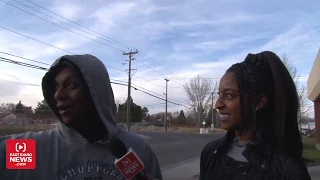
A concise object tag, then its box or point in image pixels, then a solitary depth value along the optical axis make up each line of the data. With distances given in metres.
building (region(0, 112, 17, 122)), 40.69
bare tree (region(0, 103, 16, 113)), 50.53
